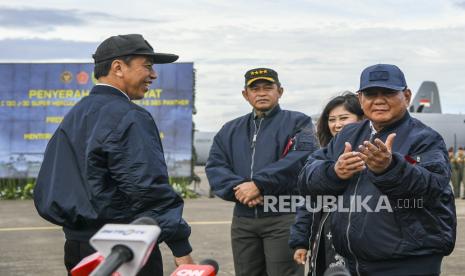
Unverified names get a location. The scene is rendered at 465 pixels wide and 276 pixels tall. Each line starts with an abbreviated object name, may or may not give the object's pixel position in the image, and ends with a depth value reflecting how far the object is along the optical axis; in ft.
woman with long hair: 13.10
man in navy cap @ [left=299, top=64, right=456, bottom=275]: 11.10
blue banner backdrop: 67.72
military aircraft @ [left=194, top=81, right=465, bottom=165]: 163.94
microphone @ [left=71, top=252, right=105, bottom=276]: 7.71
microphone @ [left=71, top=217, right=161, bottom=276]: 6.14
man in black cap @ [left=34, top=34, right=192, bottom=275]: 12.02
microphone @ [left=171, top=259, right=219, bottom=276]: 8.66
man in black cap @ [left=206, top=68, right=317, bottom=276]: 18.35
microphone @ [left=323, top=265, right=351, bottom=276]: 6.46
